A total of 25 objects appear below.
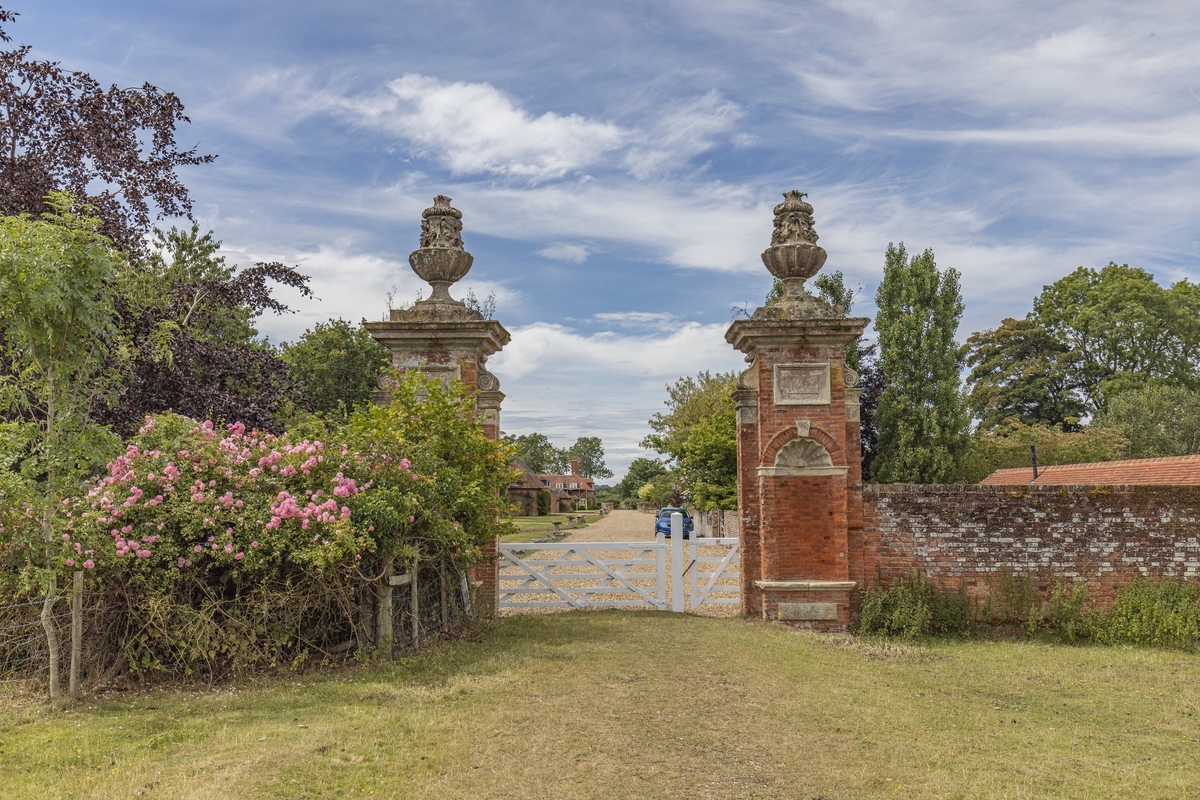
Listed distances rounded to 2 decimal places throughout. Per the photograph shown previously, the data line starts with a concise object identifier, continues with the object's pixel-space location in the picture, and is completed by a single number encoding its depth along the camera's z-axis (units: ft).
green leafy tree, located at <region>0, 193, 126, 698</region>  20.63
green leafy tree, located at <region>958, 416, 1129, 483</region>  98.22
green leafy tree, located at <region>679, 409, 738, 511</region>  76.18
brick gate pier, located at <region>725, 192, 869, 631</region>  33.27
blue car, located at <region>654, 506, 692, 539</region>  103.50
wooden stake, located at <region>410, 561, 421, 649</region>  26.94
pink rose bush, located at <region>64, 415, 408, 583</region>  23.12
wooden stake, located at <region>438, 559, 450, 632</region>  29.12
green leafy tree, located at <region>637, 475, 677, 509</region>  171.94
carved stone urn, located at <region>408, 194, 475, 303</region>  34.53
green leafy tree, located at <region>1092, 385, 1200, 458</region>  106.73
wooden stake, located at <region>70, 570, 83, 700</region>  21.66
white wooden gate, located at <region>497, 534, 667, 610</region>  36.52
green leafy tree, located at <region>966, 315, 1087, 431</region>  136.98
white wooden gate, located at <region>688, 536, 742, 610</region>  37.55
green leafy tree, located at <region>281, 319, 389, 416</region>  100.78
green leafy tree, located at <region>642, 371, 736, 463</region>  102.44
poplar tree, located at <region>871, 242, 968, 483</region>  82.07
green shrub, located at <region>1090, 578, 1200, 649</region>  31.53
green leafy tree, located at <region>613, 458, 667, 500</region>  277.64
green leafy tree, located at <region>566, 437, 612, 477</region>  426.92
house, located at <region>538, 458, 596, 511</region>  305.90
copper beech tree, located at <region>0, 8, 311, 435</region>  35.73
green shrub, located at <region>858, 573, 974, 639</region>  32.68
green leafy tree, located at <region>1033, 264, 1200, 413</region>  129.90
